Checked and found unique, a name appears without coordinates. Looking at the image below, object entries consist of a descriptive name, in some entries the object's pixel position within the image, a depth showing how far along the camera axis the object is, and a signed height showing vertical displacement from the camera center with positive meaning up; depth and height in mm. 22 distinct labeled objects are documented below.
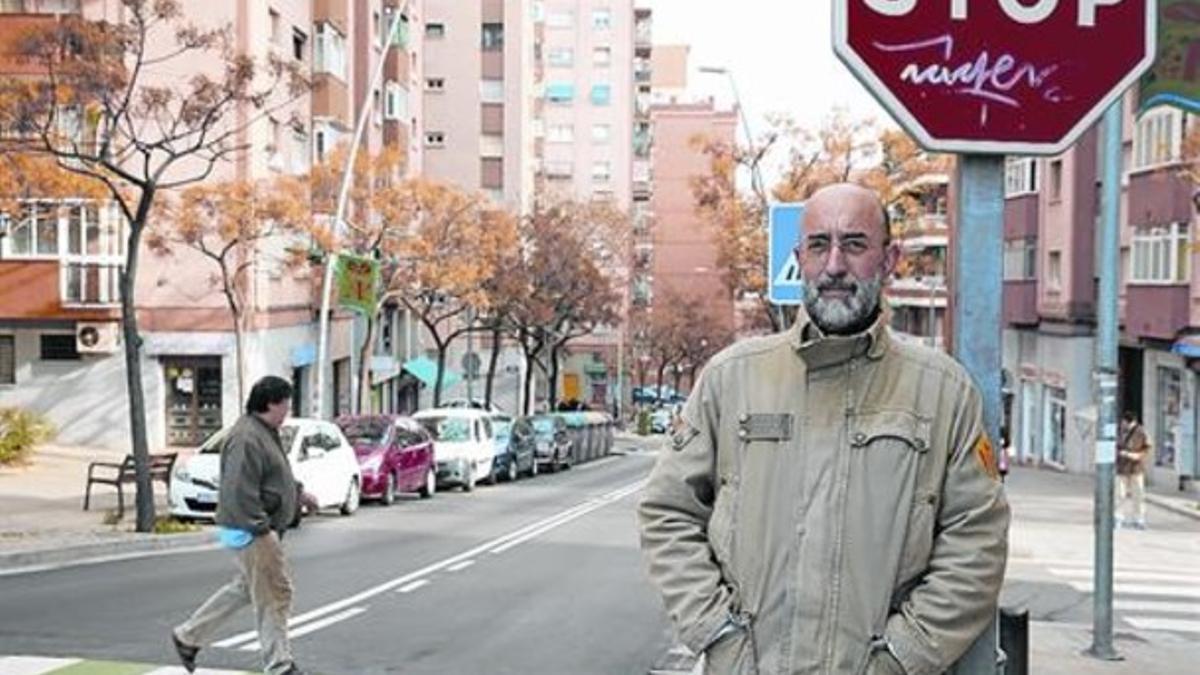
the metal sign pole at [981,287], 3350 -1
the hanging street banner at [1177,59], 6480 +1048
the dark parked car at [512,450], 33812 -3960
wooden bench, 19250 -2679
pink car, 24875 -3024
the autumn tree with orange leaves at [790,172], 37125 +2925
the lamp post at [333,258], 29516 +509
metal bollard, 5055 -1223
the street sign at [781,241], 9523 +298
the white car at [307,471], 19484 -2673
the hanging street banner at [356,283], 30078 -2
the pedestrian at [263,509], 8117 -1267
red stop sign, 3398 +527
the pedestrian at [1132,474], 22328 -2990
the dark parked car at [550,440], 38438 -4196
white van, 29875 -3355
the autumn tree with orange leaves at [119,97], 17359 +2417
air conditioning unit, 33031 -1279
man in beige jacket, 2910 -435
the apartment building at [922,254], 38438 +1003
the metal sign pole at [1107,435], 10117 -1101
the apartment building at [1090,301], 32000 -337
